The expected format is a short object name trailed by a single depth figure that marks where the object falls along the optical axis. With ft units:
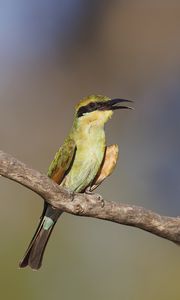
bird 27.78
